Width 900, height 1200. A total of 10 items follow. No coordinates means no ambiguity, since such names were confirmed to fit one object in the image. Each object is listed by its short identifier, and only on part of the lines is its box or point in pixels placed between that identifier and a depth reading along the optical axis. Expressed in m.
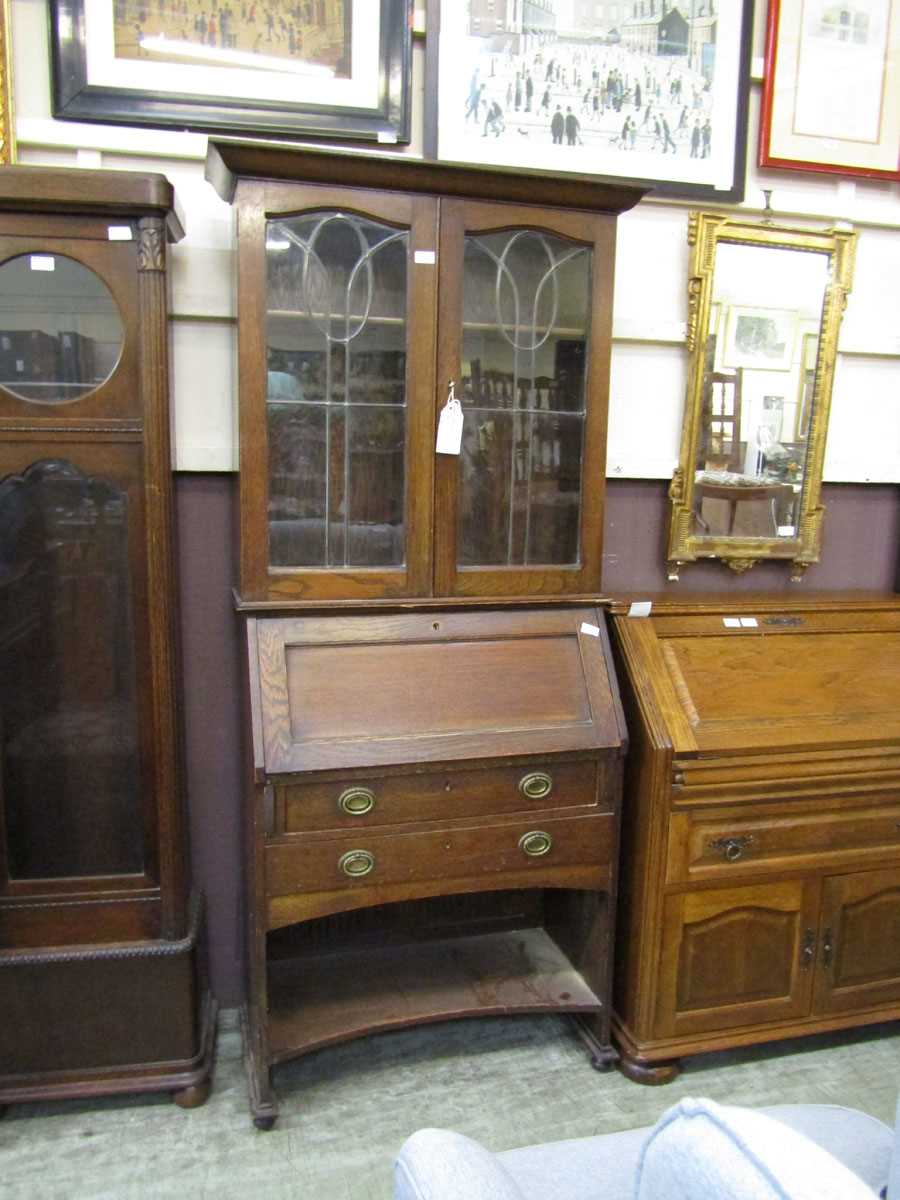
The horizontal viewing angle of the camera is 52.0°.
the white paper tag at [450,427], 2.01
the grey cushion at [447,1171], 0.82
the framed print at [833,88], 2.45
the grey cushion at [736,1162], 0.61
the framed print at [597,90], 2.26
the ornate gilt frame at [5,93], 1.99
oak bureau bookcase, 1.92
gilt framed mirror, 2.46
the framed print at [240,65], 2.07
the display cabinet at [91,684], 1.89
